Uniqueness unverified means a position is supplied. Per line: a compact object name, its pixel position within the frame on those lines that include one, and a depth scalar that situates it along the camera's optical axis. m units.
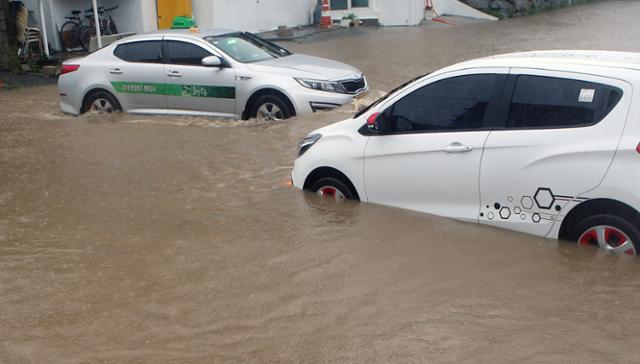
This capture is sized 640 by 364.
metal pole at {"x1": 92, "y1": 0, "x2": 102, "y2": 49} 17.61
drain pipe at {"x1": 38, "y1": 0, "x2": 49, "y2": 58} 18.39
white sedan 10.43
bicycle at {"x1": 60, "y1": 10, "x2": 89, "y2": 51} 19.72
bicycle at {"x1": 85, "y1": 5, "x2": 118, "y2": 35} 20.14
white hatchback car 5.04
